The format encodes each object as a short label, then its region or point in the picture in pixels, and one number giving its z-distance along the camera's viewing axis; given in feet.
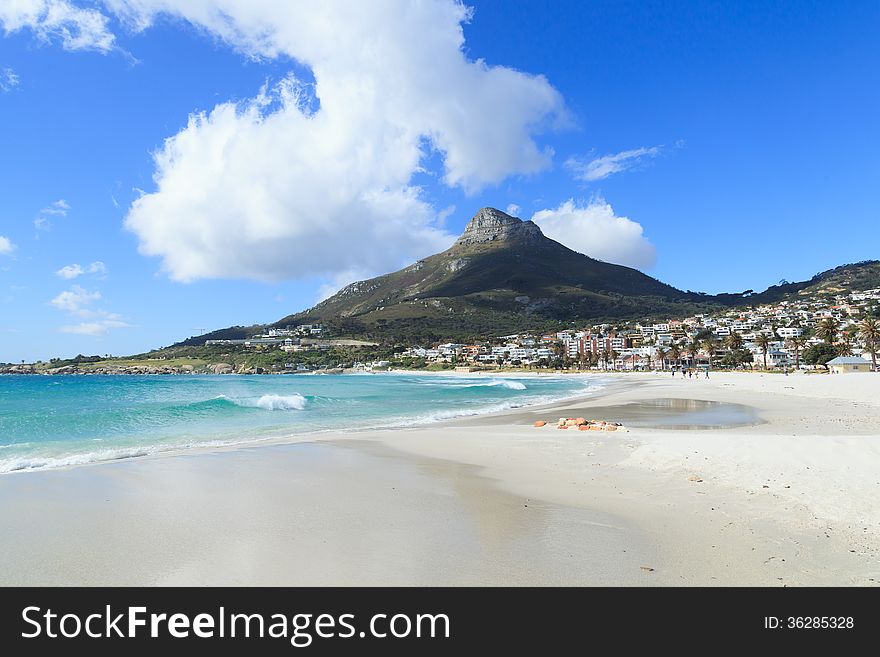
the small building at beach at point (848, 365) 204.33
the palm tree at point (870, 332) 216.74
